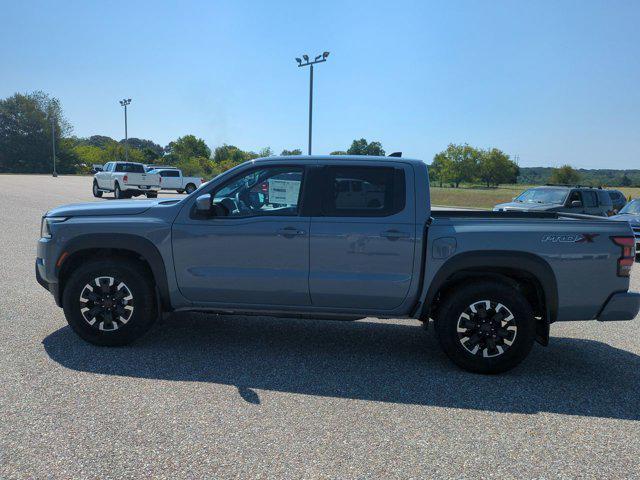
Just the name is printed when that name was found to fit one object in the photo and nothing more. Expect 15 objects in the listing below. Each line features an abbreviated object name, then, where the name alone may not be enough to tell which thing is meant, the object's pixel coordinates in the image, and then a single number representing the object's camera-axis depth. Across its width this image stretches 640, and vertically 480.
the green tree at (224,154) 127.06
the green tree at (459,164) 133.62
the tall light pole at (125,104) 67.72
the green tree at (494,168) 133.12
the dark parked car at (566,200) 14.97
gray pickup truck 4.45
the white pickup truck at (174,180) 34.19
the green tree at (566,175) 133.40
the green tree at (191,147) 135.35
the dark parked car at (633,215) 11.77
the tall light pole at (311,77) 30.09
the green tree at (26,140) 99.69
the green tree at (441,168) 134.25
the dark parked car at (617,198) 18.40
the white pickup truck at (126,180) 26.89
